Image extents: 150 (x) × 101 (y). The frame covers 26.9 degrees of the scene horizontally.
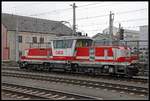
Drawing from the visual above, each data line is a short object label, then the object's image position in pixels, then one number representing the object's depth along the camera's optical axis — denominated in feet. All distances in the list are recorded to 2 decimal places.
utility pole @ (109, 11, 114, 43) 139.48
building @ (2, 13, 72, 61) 187.32
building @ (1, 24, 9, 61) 181.98
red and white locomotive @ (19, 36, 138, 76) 74.13
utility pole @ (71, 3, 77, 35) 111.63
